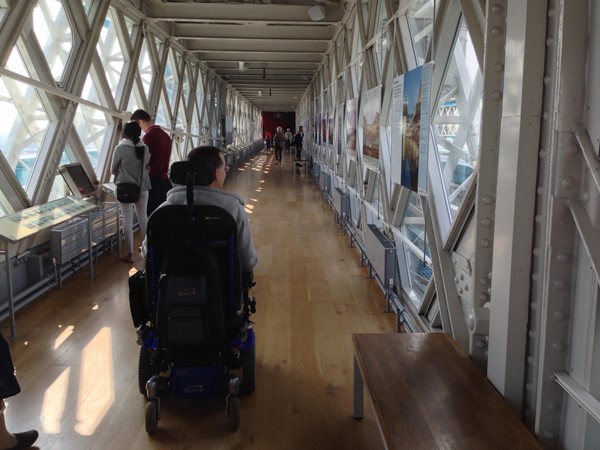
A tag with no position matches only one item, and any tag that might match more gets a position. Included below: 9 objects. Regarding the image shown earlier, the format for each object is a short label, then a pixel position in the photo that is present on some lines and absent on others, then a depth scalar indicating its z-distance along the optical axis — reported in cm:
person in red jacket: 556
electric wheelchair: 243
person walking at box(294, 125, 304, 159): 1956
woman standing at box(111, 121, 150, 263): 515
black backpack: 242
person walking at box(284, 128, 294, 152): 2834
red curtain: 4316
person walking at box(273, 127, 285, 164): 2158
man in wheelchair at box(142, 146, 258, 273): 260
